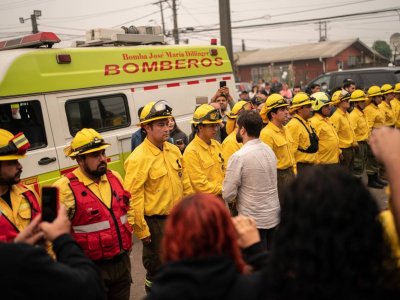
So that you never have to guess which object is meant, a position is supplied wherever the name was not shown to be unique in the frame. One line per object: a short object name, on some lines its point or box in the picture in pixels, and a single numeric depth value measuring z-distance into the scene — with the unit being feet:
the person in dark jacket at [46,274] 5.01
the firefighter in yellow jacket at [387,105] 29.54
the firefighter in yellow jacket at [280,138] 16.21
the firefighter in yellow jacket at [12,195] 8.34
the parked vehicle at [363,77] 36.22
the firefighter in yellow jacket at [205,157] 13.91
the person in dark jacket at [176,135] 20.24
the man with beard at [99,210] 9.63
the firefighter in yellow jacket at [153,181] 12.05
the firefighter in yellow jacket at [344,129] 23.34
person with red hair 4.51
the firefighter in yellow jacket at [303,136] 18.81
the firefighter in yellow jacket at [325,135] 20.74
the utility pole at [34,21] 97.69
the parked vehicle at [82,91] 16.74
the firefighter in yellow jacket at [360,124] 25.26
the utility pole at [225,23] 40.37
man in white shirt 12.23
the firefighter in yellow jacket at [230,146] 16.83
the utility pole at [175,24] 91.24
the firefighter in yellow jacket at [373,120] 27.20
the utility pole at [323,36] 223.10
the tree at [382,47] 194.94
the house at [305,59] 136.87
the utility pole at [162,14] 119.55
